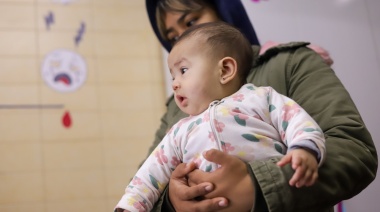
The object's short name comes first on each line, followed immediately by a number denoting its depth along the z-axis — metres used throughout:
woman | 0.79
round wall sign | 2.60
